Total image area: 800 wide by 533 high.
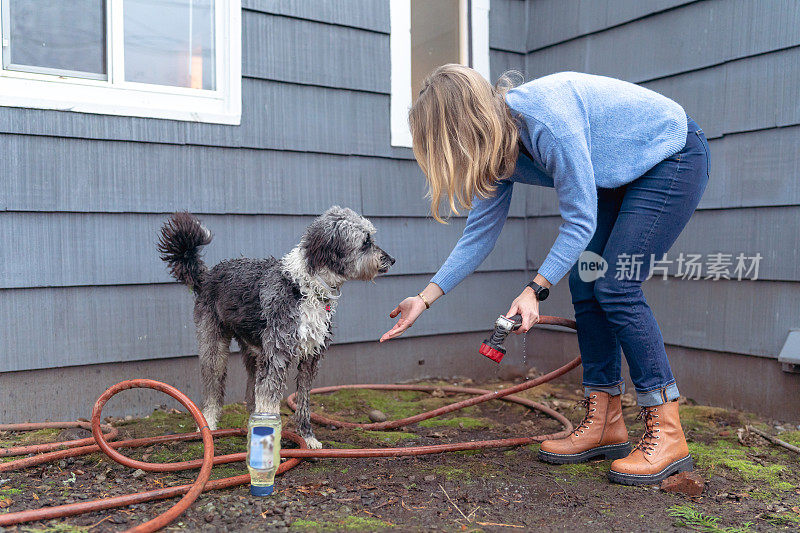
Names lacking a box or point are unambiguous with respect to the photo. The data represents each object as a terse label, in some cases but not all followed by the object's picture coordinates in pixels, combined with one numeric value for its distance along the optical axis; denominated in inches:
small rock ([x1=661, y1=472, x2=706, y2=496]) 99.6
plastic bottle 94.5
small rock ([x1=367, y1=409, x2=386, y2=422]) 148.0
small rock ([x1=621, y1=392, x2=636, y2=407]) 165.0
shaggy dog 120.6
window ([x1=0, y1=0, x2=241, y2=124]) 134.7
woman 95.1
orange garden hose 84.6
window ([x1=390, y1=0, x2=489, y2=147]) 178.4
